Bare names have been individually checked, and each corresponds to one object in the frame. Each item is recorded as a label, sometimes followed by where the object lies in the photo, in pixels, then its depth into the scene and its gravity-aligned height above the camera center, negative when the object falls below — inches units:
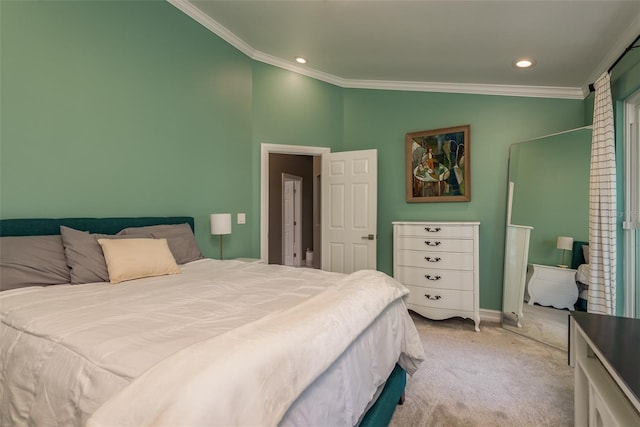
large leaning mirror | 109.6 -8.8
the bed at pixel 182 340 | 30.0 -16.7
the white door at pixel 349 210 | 147.0 -0.8
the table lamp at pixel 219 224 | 115.5 -5.8
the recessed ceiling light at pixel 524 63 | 115.4 +54.0
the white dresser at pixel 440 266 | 129.2 -24.4
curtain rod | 84.9 +43.8
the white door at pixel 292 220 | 264.1 -10.2
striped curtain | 91.8 -0.6
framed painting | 143.9 +20.3
